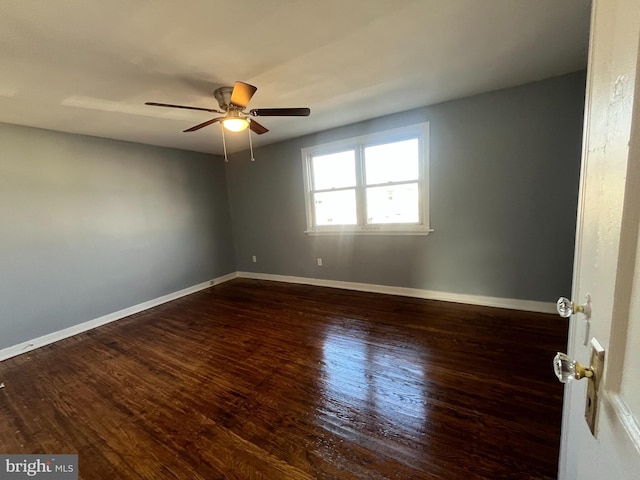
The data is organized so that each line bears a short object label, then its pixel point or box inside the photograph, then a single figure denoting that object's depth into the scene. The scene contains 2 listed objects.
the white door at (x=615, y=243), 0.36
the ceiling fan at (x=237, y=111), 2.09
